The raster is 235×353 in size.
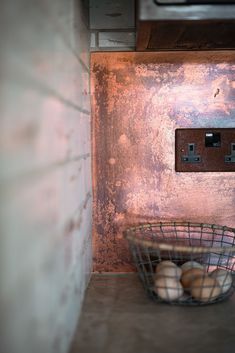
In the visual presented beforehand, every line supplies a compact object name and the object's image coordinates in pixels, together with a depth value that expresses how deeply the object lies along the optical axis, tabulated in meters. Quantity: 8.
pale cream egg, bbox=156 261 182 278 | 0.98
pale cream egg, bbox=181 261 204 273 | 1.06
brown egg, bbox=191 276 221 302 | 0.98
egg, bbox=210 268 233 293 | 1.02
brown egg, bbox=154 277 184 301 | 0.97
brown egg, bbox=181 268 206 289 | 1.00
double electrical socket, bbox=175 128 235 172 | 1.25
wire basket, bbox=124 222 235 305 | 0.98
